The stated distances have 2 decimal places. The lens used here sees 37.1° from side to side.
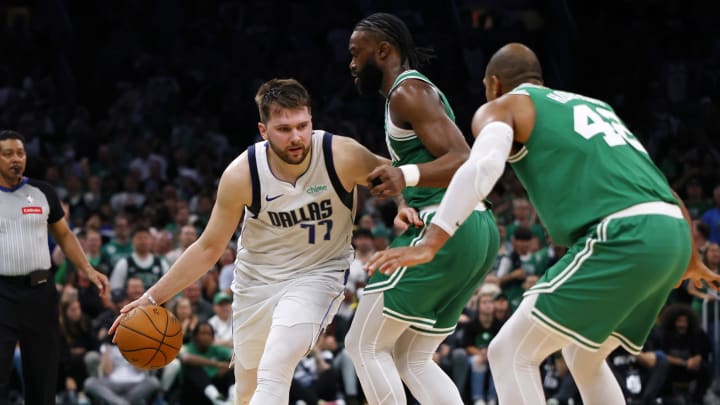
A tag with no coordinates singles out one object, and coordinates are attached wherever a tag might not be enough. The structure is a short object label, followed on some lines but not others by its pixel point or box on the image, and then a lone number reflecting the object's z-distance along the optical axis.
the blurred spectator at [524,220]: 12.34
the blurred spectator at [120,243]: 12.39
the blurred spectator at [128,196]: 14.56
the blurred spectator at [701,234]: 11.36
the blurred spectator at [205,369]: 10.77
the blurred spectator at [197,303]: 11.38
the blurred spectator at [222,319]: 11.07
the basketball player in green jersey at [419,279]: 5.32
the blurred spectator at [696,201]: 13.35
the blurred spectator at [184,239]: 12.02
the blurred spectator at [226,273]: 11.85
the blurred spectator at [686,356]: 10.63
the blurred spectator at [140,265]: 11.66
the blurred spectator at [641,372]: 10.50
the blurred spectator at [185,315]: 10.93
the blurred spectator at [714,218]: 12.24
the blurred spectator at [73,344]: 10.97
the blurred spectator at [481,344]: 10.80
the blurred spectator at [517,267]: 11.17
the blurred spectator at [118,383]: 10.66
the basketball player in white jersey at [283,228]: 5.59
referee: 7.37
